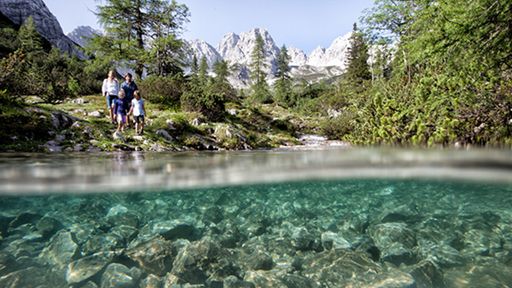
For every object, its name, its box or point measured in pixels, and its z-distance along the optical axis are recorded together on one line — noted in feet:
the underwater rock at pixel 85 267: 14.79
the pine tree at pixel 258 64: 227.98
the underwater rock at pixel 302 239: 19.35
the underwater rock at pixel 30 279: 14.23
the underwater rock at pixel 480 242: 19.36
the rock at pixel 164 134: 47.88
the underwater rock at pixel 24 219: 22.03
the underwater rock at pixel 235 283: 14.48
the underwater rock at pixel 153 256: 15.78
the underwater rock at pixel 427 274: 15.25
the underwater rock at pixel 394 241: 17.79
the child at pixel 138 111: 39.96
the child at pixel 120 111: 43.45
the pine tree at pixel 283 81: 201.72
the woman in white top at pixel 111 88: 42.57
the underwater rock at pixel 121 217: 21.86
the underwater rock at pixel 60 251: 16.81
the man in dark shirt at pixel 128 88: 43.41
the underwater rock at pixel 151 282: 14.35
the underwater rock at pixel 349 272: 14.51
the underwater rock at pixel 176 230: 19.97
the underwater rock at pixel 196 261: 15.01
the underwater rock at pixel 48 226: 20.55
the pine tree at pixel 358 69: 177.58
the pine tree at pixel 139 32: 83.92
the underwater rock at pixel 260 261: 16.33
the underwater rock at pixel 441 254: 17.83
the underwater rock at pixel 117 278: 14.10
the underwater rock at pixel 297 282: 14.61
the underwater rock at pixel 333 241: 19.08
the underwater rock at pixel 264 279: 14.59
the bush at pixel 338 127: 82.17
